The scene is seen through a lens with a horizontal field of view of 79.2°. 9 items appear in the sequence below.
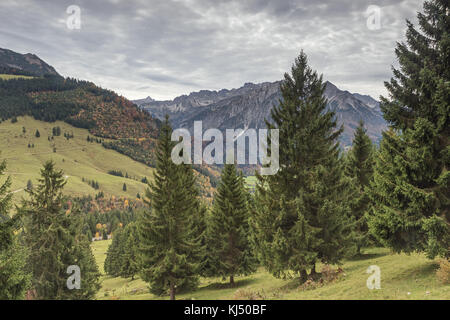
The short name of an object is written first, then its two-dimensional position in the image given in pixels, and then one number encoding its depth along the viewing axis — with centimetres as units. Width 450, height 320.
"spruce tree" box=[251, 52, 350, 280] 1862
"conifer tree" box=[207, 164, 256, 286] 3017
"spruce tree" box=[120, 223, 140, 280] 5981
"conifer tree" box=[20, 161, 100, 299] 2654
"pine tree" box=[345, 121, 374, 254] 2928
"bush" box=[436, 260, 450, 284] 1297
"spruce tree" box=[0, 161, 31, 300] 1470
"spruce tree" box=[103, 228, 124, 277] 7219
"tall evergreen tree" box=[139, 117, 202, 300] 2594
